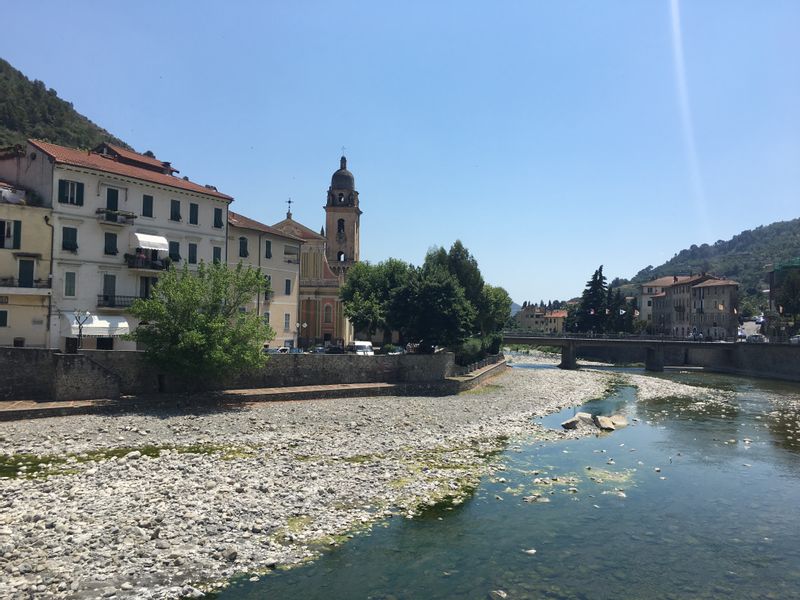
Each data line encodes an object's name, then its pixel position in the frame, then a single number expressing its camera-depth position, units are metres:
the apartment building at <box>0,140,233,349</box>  35.91
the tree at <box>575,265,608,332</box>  119.19
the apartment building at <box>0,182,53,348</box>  34.12
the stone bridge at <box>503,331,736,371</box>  89.12
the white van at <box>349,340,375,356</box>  51.71
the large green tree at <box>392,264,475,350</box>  50.12
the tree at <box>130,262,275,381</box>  33.97
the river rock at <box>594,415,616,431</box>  37.78
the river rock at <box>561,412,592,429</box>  37.34
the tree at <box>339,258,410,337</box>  59.66
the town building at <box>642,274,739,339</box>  112.25
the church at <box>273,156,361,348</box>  67.06
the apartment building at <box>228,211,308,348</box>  47.44
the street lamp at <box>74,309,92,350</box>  34.97
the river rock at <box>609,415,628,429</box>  39.16
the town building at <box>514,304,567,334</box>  193.59
